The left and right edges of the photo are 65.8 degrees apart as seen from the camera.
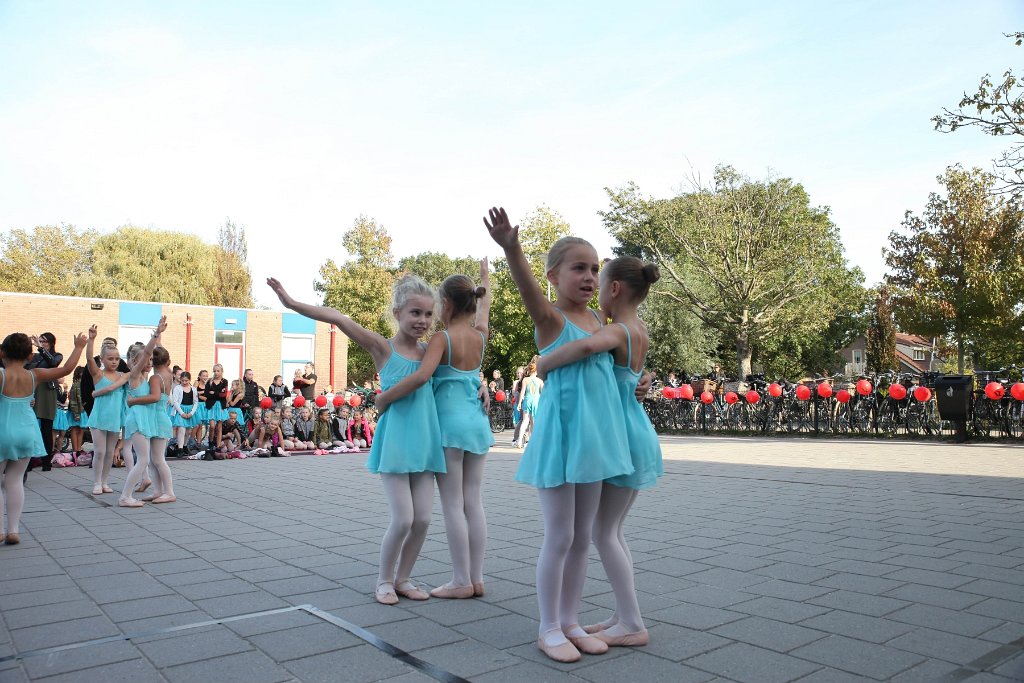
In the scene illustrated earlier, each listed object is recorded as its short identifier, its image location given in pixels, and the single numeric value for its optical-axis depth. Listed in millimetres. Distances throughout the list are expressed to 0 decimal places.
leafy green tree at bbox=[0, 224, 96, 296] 41312
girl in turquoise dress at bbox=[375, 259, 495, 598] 4355
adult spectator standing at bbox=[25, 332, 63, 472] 11219
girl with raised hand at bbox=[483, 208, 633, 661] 3334
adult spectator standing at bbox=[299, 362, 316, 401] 20359
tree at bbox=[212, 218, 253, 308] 47500
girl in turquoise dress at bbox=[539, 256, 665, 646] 3490
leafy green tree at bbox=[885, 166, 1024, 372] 22000
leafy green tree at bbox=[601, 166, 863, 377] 30625
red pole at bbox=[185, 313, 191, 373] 34409
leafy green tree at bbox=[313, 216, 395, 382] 37719
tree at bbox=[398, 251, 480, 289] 67831
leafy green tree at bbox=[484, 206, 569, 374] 36281
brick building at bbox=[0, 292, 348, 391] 31375
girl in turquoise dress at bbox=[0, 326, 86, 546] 6258
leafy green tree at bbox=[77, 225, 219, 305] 44031
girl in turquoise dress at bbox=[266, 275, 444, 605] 4266
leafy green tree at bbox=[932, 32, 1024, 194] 12102
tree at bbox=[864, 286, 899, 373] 51844
